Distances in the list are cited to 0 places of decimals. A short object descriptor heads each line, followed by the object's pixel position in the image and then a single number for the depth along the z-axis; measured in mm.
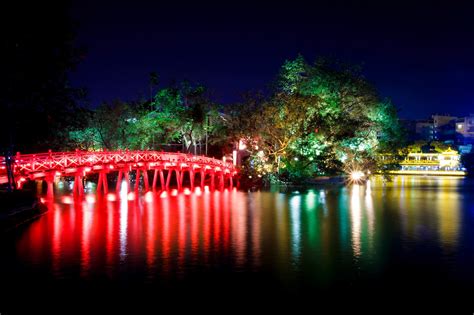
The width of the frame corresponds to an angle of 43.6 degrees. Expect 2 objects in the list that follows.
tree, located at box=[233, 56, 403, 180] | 49875
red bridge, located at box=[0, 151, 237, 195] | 30359
